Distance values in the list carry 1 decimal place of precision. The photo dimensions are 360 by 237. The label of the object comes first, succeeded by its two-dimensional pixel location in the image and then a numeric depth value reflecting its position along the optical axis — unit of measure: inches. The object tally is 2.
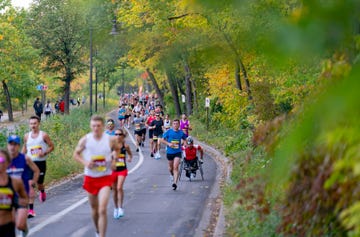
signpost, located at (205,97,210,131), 1426.8
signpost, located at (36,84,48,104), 2366.5
